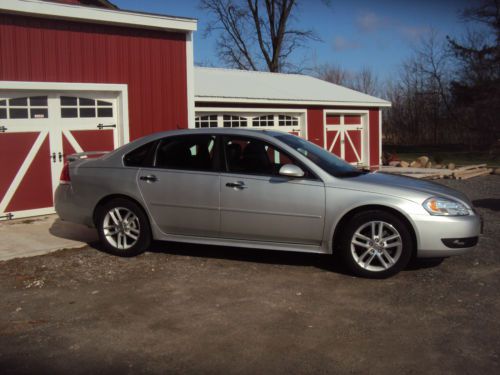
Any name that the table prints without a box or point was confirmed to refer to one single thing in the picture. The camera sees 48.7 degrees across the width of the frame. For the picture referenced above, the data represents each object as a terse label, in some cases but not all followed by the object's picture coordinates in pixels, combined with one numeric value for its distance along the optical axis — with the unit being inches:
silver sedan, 222.2
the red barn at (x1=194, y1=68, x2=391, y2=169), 645.5
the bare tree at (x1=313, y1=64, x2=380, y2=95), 2192.4
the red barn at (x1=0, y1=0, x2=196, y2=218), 373.1
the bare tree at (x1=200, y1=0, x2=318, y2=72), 1556.3
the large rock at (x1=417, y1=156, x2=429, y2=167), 861.2
